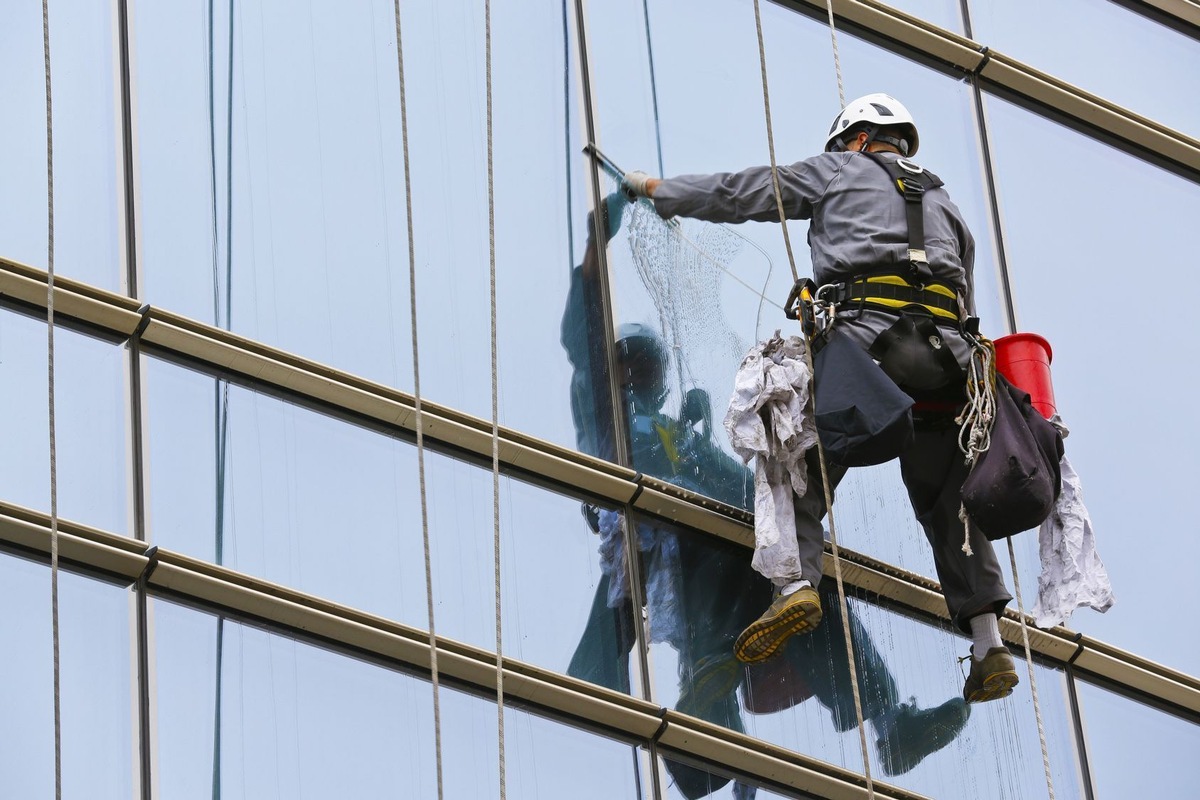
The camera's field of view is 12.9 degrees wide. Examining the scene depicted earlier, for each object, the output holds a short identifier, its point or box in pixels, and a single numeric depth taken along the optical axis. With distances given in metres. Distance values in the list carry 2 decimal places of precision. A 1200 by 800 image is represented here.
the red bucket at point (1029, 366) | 18.01
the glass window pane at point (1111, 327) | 19.97
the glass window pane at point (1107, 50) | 21.80
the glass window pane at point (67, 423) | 17.01
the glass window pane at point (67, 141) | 17.76
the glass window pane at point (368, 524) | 17.29
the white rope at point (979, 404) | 17.07
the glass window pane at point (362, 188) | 18.10
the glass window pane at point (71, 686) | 16.22
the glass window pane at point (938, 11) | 21.42
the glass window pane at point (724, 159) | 18.76
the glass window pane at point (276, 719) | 16.54
